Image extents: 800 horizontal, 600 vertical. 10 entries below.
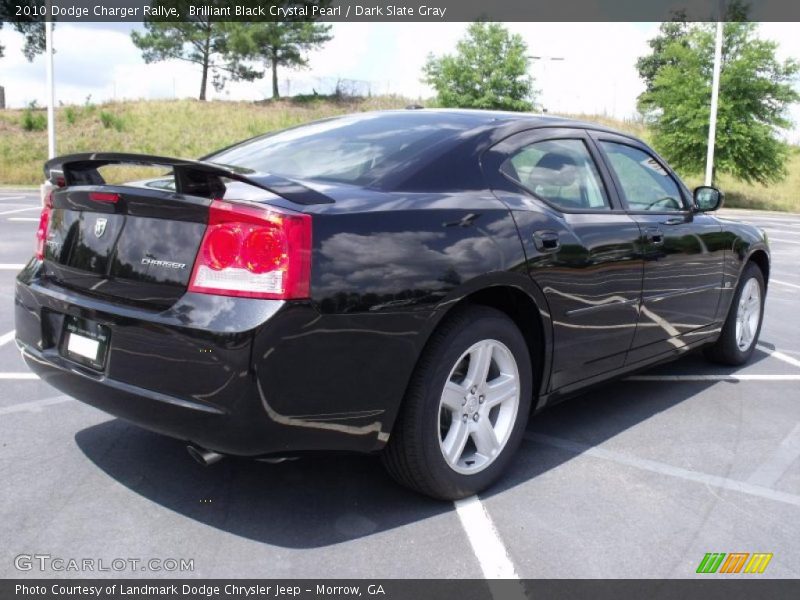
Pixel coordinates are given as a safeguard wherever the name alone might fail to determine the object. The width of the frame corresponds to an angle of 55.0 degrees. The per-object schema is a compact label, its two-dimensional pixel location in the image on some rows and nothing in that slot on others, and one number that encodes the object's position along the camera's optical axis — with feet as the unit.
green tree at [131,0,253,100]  155.22
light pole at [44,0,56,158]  68.75
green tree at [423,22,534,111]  128.26
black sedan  8.14
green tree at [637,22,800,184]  90.22
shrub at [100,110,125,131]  129.39
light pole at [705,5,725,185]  69.30
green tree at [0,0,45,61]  104.63
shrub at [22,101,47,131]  124.88
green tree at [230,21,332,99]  152.87
